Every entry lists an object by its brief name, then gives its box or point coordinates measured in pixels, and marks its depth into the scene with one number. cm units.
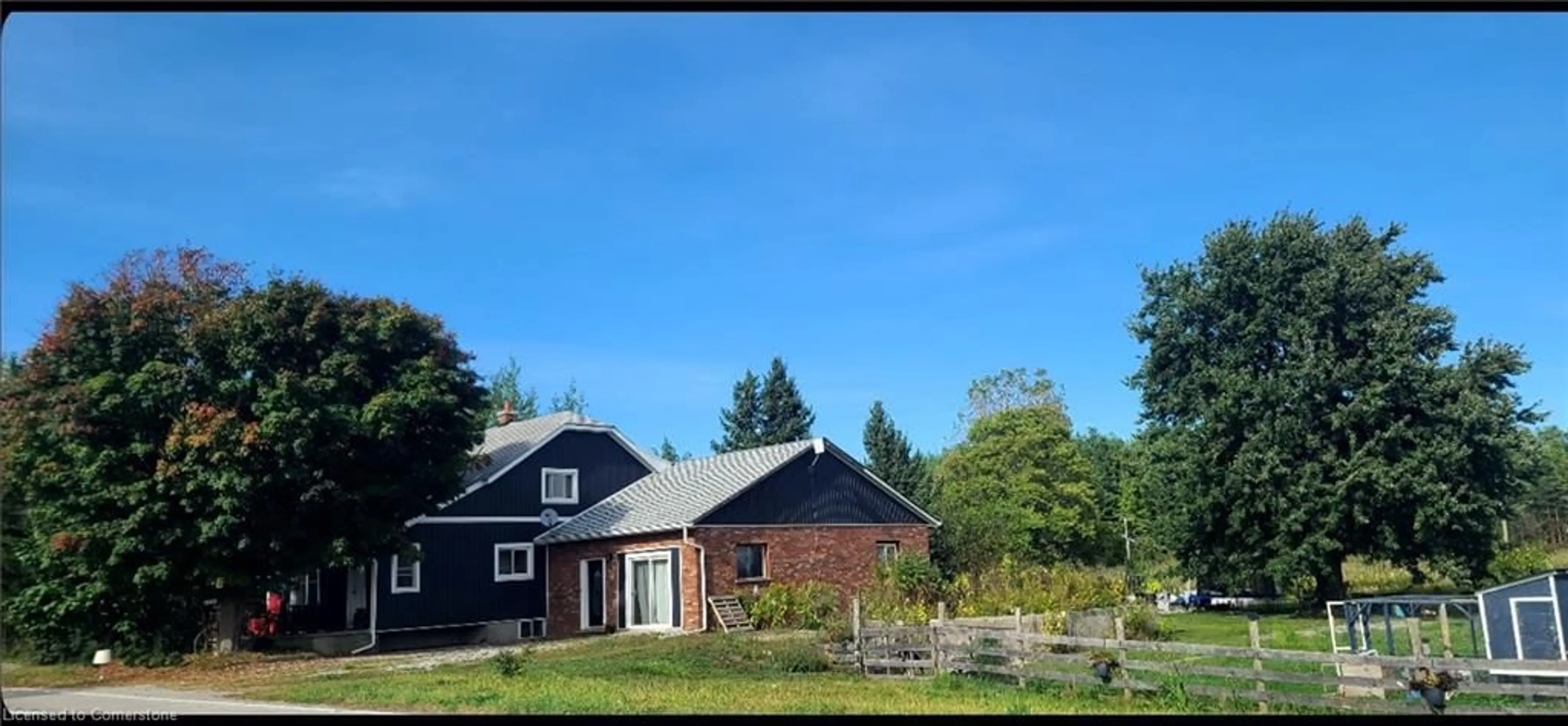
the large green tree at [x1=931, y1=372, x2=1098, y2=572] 5044
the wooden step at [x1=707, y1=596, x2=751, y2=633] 2731
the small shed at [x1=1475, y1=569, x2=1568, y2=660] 1359
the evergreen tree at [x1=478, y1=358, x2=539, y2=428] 7506
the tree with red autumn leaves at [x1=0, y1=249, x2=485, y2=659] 2250
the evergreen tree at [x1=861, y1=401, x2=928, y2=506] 5544
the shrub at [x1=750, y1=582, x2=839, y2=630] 2739
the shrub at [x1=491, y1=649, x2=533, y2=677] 1769
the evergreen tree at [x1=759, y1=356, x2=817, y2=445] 6525
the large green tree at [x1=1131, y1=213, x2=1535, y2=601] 3103
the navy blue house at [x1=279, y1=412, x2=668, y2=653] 2891
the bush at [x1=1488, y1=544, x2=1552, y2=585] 3369
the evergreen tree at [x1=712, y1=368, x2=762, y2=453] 6581
